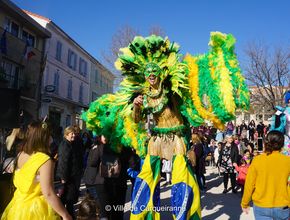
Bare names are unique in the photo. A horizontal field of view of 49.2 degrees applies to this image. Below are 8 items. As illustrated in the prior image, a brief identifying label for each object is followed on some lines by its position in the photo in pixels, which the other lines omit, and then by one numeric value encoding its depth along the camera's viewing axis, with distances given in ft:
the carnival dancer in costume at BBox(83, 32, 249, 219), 11.25
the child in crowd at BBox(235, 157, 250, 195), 24.11
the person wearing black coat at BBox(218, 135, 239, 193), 26.47
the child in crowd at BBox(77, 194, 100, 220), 9.21
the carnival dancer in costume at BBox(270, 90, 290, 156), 13.70
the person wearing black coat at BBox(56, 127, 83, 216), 15.10
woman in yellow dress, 7.83
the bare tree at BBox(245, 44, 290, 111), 62.34
